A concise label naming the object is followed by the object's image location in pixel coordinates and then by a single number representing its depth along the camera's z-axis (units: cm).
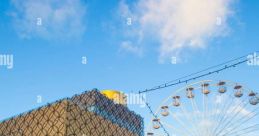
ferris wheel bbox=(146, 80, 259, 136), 4444
